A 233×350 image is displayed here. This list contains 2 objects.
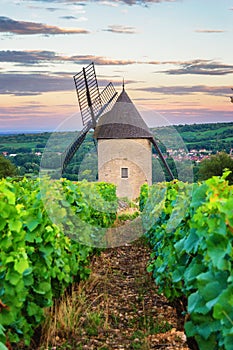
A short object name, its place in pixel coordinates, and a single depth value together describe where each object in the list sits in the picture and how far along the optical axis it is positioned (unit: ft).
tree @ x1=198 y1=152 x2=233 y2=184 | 162.96
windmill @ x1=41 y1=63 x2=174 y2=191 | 83.18
